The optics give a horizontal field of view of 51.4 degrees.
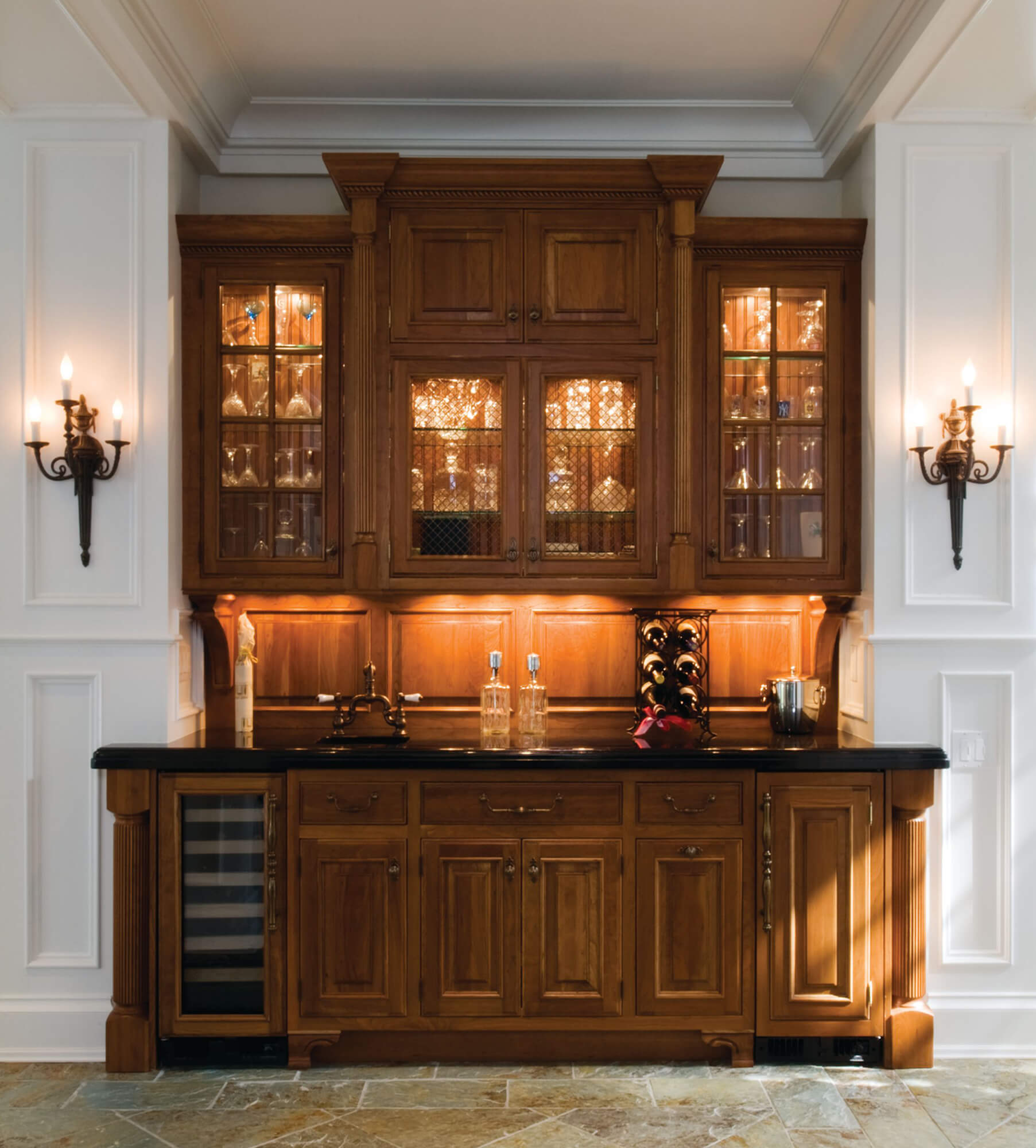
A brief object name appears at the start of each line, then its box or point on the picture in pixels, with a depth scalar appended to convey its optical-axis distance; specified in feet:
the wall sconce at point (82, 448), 11.31
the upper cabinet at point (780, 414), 11.94
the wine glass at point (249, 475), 11.91
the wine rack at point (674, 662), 12.49
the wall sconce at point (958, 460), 11.34
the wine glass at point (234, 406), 11.92
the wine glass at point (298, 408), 11.92
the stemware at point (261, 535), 11.89
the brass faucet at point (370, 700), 12.26
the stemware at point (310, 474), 11.91
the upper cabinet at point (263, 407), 11.87
